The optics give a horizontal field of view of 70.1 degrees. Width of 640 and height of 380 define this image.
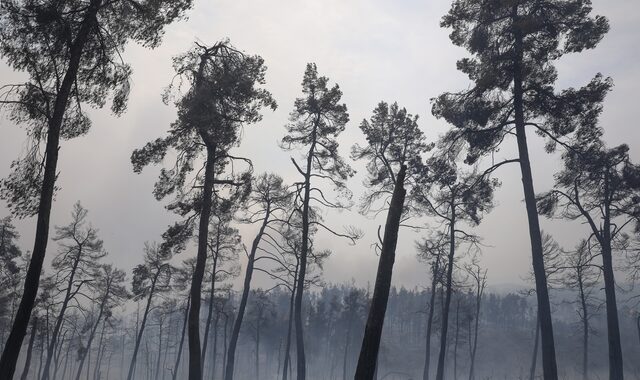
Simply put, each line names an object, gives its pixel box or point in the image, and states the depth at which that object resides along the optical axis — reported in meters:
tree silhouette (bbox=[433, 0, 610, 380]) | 13.33
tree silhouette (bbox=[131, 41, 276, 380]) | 13.51
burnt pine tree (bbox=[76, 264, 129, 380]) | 36.19
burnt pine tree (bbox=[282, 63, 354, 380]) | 20.28
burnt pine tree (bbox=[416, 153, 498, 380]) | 20.31
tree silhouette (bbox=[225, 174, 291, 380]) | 24.64
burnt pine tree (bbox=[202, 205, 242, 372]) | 29.14
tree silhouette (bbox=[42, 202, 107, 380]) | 29.41
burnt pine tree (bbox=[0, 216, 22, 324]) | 28.16
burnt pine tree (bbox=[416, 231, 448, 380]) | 25.28
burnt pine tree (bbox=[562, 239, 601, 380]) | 32.03
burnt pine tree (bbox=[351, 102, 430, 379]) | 21.95
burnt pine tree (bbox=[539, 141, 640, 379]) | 18.09
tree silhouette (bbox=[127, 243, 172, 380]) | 31.35
